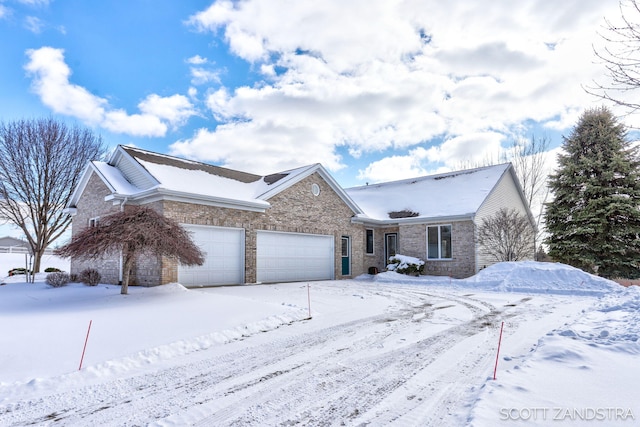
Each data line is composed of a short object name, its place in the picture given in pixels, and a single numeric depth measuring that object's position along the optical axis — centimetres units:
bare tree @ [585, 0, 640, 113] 564
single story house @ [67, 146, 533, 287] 1414
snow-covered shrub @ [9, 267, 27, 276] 2255
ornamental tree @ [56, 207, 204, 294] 924
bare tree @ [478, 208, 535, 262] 1917
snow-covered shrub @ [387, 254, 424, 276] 1969
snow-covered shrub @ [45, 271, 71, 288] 1393
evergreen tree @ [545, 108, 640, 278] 1958
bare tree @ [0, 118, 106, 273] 2227
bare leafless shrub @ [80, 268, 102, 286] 1421
